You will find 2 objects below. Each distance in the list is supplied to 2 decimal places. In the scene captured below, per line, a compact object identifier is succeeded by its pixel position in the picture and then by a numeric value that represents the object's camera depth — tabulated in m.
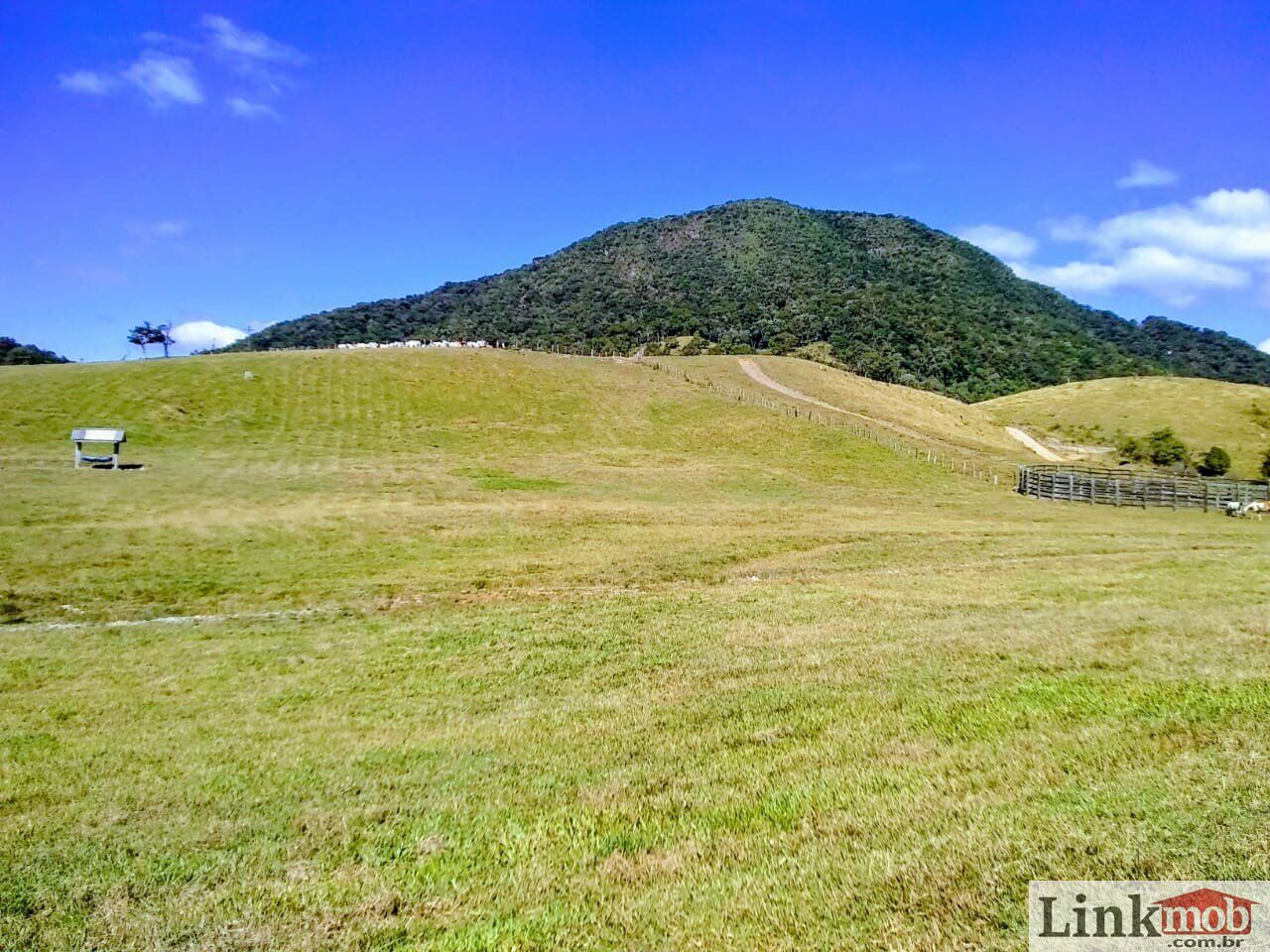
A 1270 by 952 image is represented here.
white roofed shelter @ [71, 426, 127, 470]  38.62
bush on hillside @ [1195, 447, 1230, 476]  68.62
